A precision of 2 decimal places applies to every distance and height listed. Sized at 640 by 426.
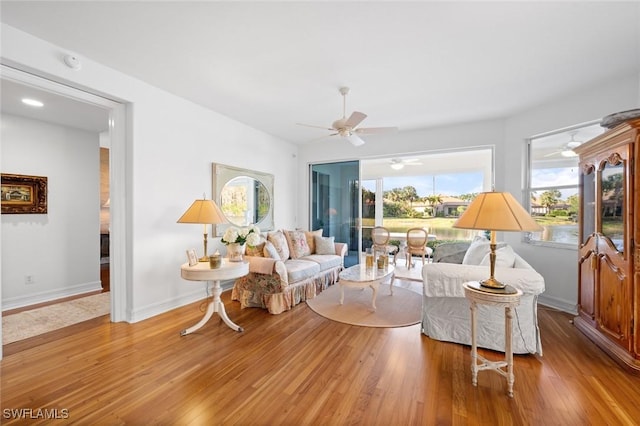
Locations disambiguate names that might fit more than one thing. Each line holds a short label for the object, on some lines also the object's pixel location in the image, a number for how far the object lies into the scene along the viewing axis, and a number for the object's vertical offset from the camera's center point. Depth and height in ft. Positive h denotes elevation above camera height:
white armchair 7.91 -3.14
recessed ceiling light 10.31 +4.37
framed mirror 13.80 +0.91
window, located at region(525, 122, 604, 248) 11.87 +1.35
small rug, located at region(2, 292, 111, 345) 9.11 -4.16
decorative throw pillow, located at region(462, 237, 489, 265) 10.18 -1.65
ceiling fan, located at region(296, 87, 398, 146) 9.86 +3.44
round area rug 10.36 -4.26
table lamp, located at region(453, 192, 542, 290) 6.09 -0.15
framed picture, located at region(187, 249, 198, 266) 9.50 -1.68
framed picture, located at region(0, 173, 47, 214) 11.39 +0.79
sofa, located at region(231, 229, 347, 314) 11.32 -2.92
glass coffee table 11.09 -2.86
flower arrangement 10.27 -0.98
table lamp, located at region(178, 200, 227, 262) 9.61 -0.09
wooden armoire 7.22 -1.03
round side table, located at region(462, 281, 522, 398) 6.28 -2.60
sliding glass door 18.97 +0.72
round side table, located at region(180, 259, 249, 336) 8.81 -2.18
